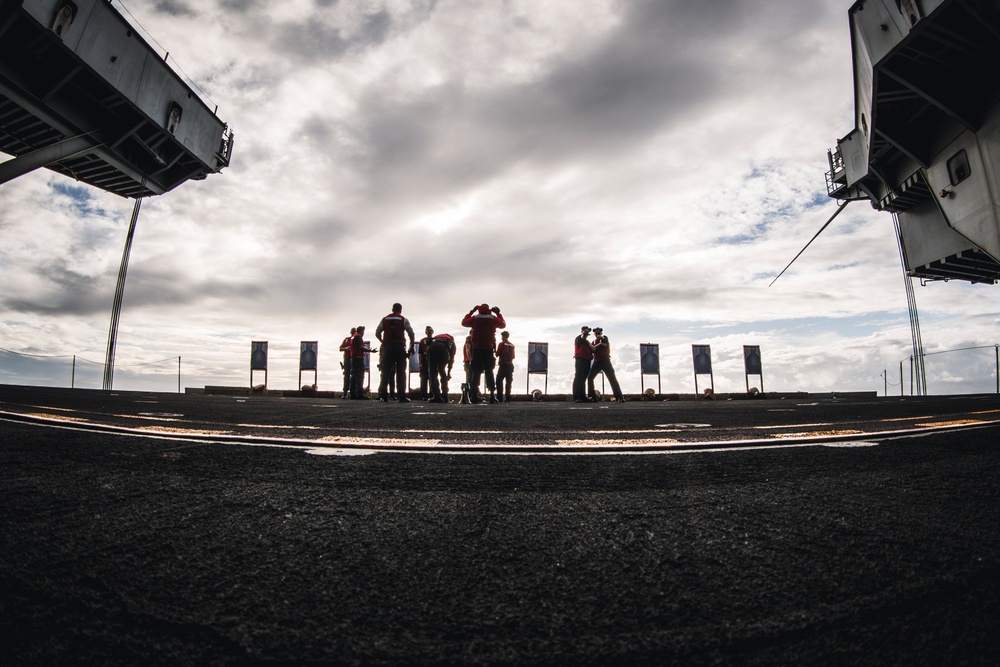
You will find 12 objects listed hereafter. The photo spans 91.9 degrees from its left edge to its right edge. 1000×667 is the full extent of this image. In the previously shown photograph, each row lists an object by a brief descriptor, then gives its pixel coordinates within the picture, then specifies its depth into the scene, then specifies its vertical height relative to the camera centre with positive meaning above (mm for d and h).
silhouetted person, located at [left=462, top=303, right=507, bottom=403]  10305 +1132
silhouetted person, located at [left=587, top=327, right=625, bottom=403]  12344 +744
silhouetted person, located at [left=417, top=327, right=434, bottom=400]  12180 +898
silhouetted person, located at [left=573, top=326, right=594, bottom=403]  12484 +792
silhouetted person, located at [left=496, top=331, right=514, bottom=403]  12797 +804
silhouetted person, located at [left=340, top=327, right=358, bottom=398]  15906 +937
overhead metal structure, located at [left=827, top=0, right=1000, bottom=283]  13375 +9462
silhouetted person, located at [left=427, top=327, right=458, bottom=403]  11469 +769
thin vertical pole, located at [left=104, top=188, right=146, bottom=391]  28758 +6244
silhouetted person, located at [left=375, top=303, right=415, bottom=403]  10625 +1061
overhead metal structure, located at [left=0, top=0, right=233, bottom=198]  19312 +13942
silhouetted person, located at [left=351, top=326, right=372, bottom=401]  14039 +781
